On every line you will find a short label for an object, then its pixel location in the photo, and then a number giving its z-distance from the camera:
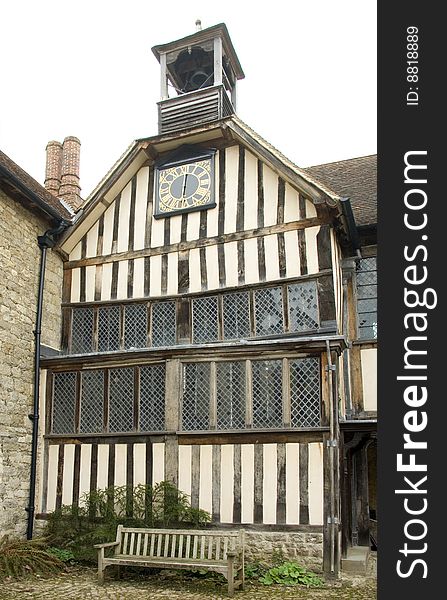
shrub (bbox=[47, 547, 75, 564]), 8.11
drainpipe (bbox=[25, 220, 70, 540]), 8.73
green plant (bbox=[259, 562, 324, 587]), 7.12
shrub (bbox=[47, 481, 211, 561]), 7.86
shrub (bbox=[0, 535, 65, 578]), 7.45
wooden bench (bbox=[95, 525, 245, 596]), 6.77
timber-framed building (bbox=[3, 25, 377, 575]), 7.84
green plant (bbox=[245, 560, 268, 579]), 7.34
